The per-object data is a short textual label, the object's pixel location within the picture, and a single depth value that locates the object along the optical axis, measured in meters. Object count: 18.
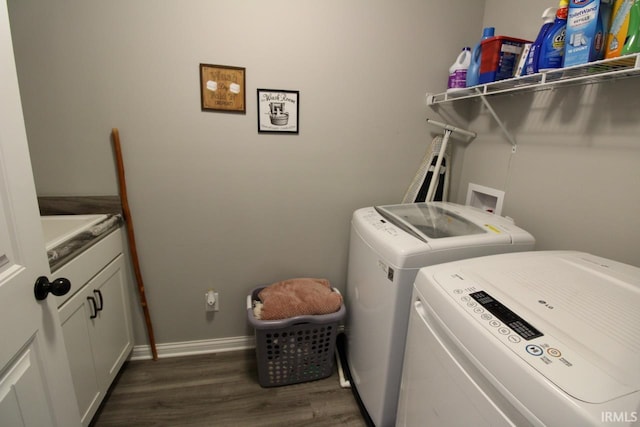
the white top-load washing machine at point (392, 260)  1.12
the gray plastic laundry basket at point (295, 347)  1.53
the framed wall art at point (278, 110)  1.58
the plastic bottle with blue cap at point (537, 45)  1.13
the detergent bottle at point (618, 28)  0.91
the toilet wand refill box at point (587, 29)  0.96
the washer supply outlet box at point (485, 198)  1.64
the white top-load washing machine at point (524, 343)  0.51
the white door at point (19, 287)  0.69
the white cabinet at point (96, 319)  1.18
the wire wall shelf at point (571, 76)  0.91
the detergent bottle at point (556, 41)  1.09
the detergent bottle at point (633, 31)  0.88
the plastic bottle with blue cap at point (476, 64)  1.41
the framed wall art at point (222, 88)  1.50
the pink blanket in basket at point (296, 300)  1.53
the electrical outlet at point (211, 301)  1.77
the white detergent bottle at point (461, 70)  1.60
